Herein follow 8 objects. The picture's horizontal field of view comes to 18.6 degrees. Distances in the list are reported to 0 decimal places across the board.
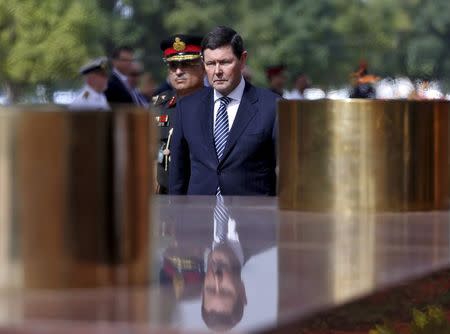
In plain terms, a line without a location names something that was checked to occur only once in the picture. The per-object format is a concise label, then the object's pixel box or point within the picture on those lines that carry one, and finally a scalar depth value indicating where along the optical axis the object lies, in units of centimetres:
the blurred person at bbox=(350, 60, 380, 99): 2043
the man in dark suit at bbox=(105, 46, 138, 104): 1634
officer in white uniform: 1622
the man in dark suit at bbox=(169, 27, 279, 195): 646
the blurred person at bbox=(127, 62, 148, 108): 1653
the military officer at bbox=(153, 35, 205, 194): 888
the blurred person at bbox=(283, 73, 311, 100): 2466
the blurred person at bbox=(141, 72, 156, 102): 2328
